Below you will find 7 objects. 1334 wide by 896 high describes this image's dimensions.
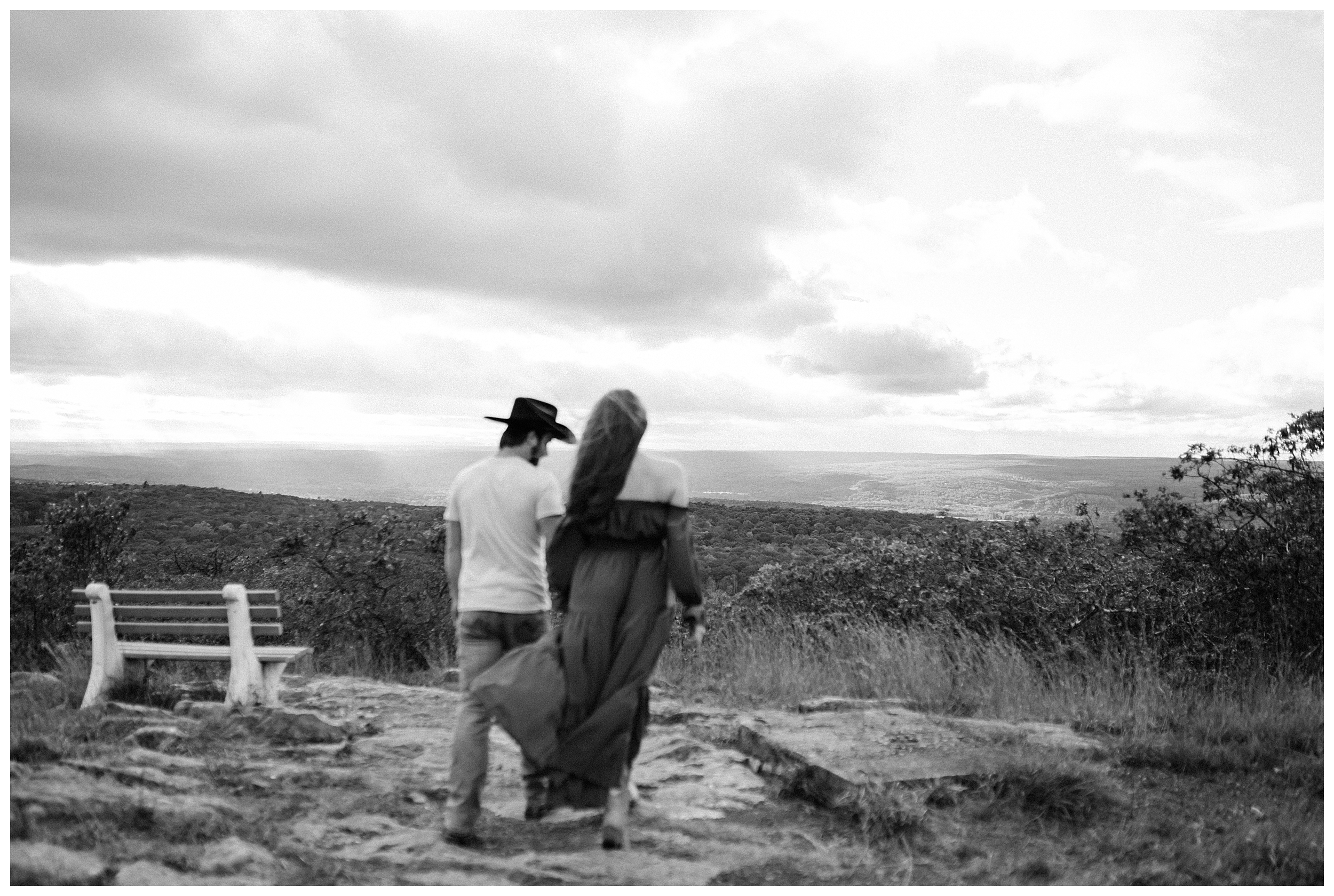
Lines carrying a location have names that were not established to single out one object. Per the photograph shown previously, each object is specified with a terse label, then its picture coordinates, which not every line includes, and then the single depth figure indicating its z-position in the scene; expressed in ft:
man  14.25
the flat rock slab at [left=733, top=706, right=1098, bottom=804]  16.76
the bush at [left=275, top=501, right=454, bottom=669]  39.06
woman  13.74
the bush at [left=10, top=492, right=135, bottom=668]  42.11
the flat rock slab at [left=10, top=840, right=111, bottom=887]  12.12
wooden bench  21.86
